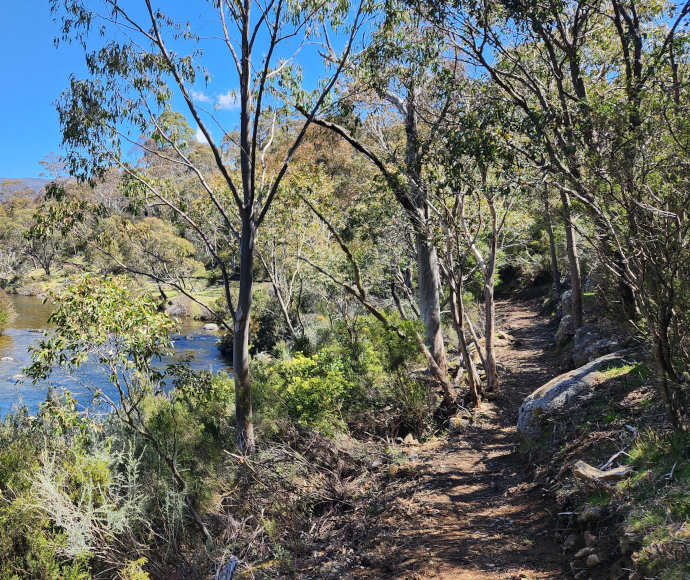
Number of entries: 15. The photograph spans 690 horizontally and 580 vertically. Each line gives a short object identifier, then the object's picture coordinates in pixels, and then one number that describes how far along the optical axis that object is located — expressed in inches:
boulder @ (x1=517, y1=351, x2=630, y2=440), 224.8
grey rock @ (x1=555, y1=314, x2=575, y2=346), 465.7
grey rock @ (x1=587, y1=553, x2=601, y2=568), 130.8
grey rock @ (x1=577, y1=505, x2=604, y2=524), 144.4
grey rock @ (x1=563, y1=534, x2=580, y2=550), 145.9
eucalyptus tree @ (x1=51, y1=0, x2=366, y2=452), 287.4
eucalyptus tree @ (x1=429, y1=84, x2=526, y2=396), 239.9
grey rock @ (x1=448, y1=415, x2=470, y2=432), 307.0
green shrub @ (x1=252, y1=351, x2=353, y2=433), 267.1
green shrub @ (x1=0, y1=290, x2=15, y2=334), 917.0
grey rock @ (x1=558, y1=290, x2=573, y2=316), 578.6
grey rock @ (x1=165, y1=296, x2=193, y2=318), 1170.0
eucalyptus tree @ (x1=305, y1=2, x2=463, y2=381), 303.1
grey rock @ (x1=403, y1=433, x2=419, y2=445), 290.8
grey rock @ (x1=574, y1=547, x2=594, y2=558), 135.8
